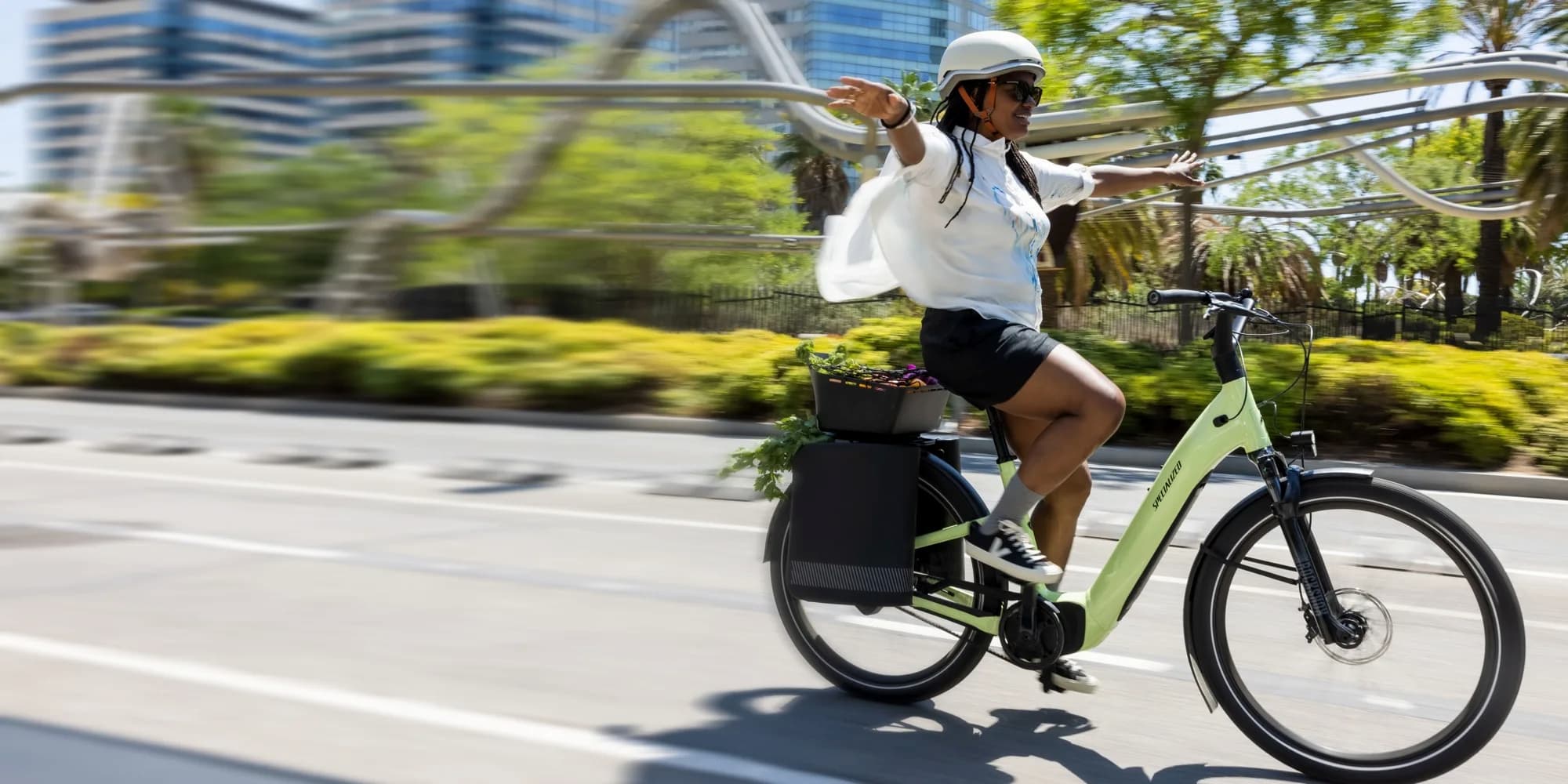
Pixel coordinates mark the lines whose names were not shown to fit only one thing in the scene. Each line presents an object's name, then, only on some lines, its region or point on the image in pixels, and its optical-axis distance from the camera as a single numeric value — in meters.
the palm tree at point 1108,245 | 36.31
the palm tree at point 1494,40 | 28.31
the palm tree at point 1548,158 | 26.91
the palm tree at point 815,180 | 52.34
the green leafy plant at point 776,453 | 4.05
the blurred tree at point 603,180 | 34.78
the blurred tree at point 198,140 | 39.84
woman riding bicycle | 3.56
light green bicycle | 3.21
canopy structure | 21.69
